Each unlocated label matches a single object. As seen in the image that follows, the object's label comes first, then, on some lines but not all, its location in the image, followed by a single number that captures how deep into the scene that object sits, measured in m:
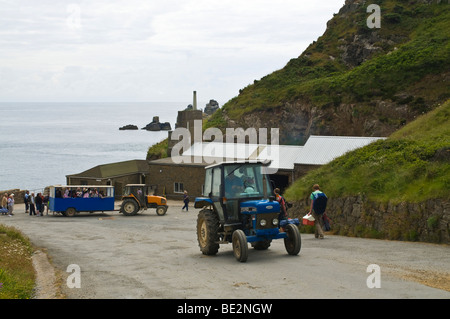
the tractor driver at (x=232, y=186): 14.32
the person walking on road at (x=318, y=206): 17.61
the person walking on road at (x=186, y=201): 38.01
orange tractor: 35.78
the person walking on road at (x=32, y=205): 36.03
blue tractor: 13.78
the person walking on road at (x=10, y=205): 35.88
